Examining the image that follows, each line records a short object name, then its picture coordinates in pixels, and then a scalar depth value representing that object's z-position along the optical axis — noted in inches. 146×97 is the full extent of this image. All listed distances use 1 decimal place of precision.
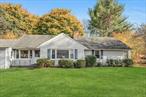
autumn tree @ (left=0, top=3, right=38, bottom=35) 1482.2
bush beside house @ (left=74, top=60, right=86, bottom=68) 961.9
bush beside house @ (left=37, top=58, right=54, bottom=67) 967.5
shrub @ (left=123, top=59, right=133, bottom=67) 1023.1
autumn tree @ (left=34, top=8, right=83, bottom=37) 1541.3
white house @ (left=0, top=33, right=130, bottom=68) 1024.5
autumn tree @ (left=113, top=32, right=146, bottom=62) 1290.3
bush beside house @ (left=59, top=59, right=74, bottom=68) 961.2
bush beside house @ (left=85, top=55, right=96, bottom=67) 999.2
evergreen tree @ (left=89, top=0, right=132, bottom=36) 1742.4
